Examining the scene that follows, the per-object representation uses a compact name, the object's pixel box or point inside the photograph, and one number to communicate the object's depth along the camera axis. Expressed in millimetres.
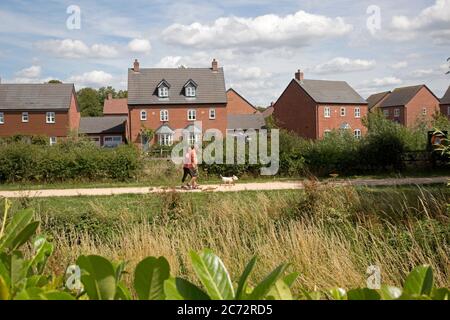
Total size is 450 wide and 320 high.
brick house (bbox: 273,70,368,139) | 57531
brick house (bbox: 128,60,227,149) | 52875
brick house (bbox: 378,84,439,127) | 72375
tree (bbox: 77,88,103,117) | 96125
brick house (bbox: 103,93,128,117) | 79125
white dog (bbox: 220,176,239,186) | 20172
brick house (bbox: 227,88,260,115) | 78188
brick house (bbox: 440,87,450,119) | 73000
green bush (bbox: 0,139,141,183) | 22484
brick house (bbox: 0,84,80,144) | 54281
